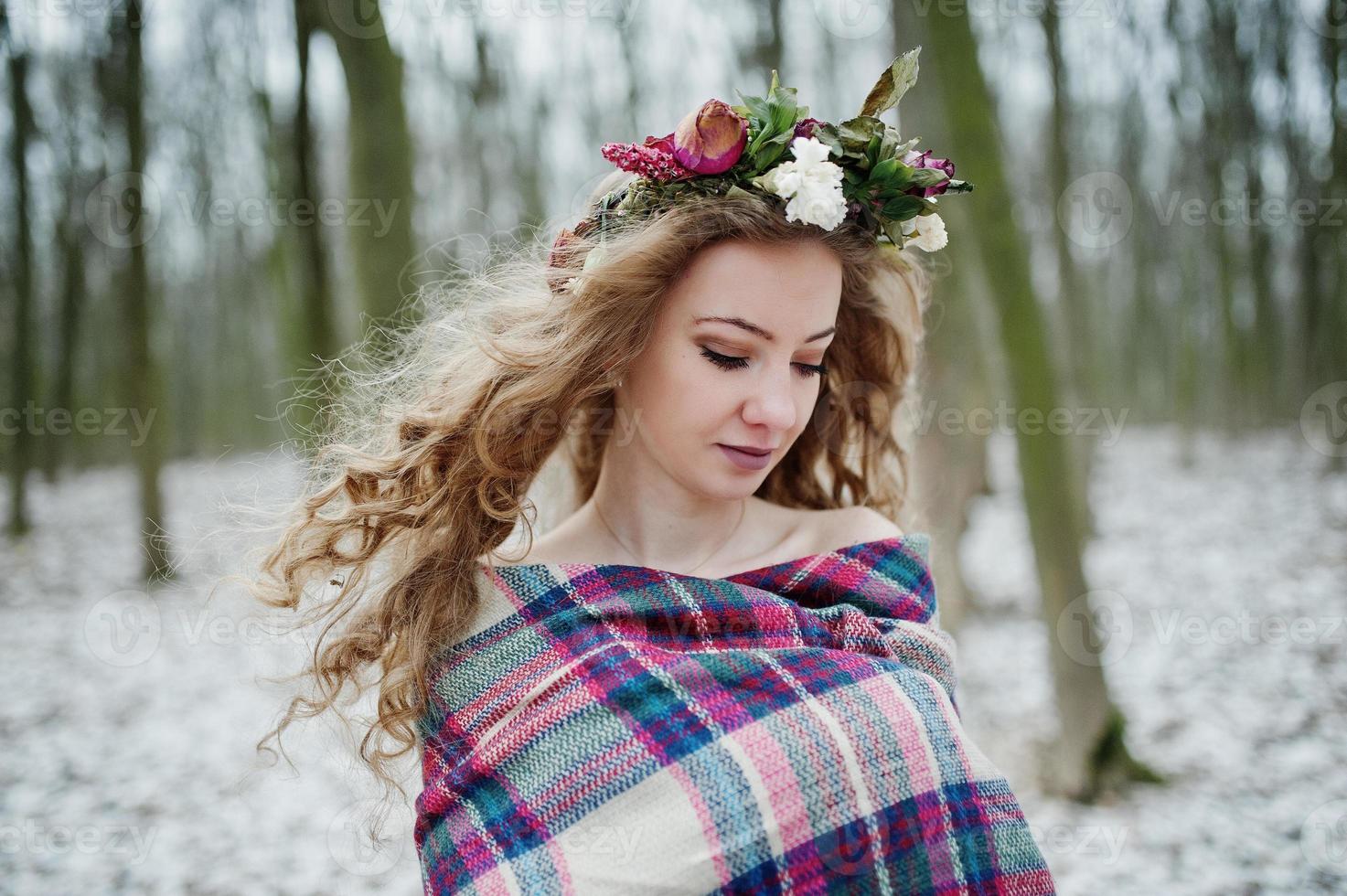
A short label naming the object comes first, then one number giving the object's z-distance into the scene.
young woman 1.38
